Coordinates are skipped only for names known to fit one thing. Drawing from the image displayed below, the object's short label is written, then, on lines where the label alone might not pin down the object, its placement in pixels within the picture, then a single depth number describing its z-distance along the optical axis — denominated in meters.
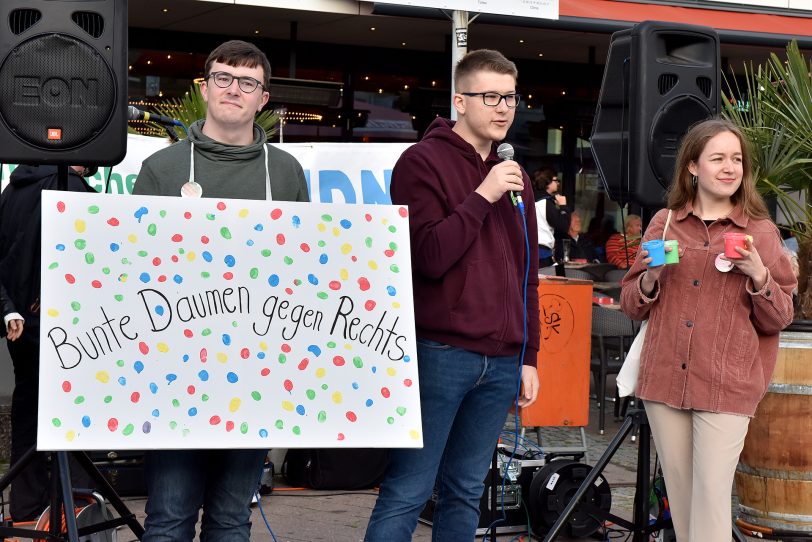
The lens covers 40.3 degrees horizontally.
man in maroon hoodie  3.55
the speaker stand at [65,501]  3.58
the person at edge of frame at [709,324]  3.89
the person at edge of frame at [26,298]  5.02
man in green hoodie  3.30
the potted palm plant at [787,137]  5.52
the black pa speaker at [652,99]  4.77
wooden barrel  5.05
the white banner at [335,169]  6.31
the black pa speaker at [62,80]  3.71
